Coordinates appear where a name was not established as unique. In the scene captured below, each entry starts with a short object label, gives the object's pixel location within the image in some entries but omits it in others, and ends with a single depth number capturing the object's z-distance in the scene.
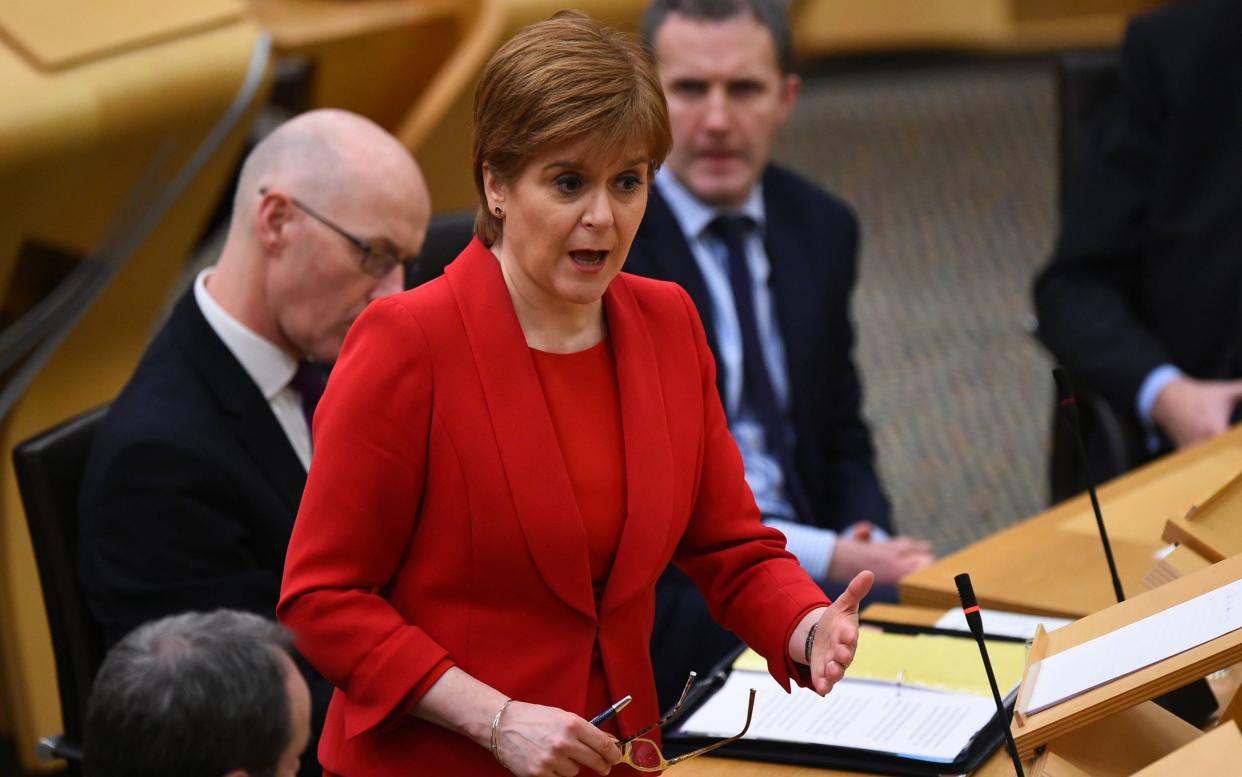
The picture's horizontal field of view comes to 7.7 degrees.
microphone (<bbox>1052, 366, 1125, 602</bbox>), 7.60
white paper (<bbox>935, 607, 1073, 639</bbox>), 7.84
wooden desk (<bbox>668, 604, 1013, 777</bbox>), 7.54
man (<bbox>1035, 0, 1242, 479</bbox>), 9.39
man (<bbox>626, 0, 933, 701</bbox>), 8.52
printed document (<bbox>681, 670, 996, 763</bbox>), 7.57
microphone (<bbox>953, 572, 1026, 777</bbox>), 7.30
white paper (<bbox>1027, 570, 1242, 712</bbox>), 7.29
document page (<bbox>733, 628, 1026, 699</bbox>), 7.70
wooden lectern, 7.25
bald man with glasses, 7.81
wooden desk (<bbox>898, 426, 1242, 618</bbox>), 7.96
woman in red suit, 7.26
